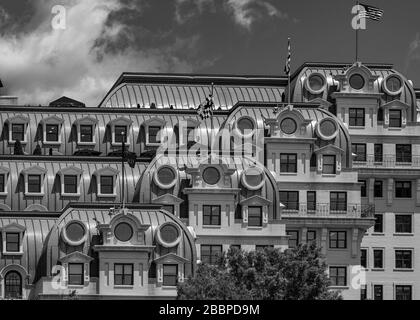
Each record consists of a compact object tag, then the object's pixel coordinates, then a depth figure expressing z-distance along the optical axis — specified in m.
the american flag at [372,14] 139.38
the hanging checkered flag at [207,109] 135.50
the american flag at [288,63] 140.10
